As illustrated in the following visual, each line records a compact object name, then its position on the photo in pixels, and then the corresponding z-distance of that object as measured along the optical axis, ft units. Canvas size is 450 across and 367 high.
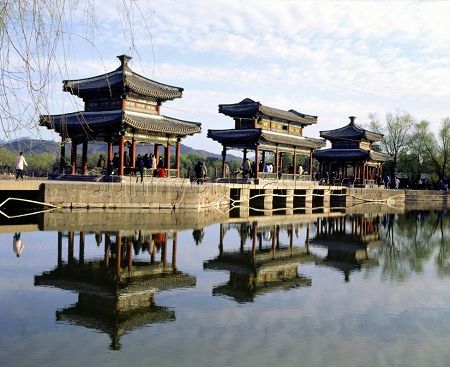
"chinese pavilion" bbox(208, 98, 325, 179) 137.20
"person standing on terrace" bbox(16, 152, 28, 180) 91.25
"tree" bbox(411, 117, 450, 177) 249.96
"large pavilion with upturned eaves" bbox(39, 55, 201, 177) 103.60
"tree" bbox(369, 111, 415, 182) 253.24
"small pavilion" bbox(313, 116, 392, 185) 184.03
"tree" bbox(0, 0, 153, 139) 14.66
